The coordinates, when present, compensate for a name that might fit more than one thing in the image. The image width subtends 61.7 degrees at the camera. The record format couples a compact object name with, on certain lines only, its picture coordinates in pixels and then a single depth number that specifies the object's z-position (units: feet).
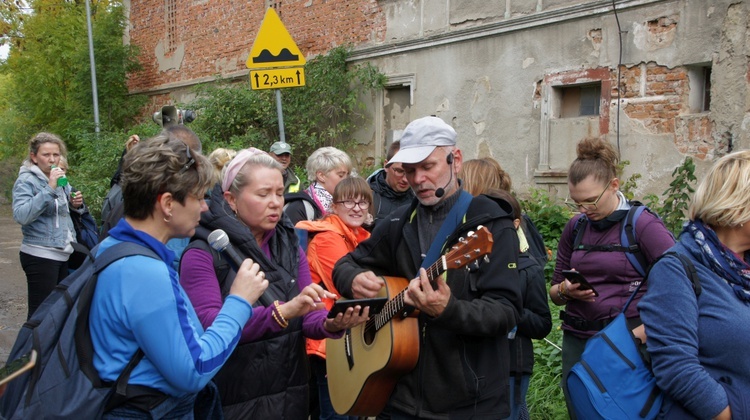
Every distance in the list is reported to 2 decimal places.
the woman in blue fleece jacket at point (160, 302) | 6.84
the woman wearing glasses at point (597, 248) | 11.23
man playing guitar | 7.90
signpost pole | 22.98
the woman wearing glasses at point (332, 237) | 12.60
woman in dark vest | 8.95
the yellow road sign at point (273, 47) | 22.27
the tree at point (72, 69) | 56.80
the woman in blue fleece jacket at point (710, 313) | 7.35
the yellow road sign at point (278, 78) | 22.20
